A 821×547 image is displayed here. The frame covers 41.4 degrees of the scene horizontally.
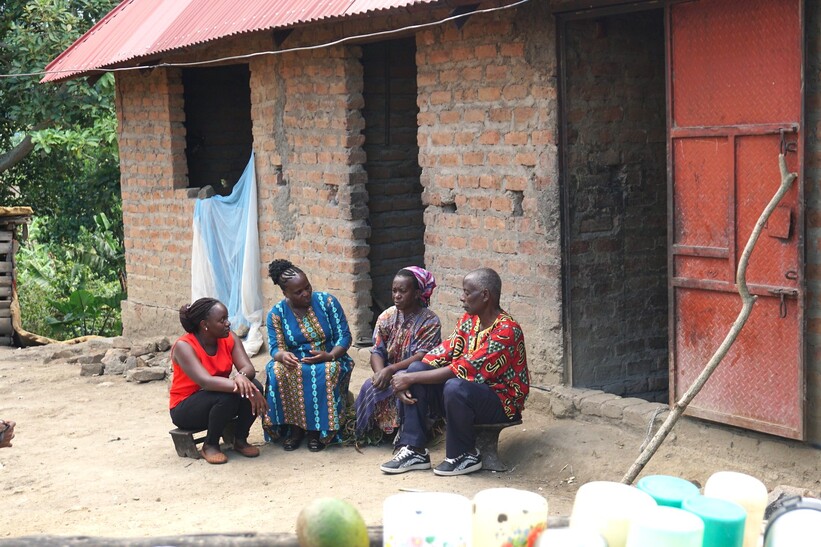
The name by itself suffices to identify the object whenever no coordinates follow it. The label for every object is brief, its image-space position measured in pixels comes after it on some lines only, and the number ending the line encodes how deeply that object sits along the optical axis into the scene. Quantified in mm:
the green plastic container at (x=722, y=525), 2145
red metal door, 5008
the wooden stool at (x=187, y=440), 6332
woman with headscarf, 6078
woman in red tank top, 6090
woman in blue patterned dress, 6355
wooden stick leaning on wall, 4337
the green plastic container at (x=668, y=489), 2324
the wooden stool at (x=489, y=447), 5785
